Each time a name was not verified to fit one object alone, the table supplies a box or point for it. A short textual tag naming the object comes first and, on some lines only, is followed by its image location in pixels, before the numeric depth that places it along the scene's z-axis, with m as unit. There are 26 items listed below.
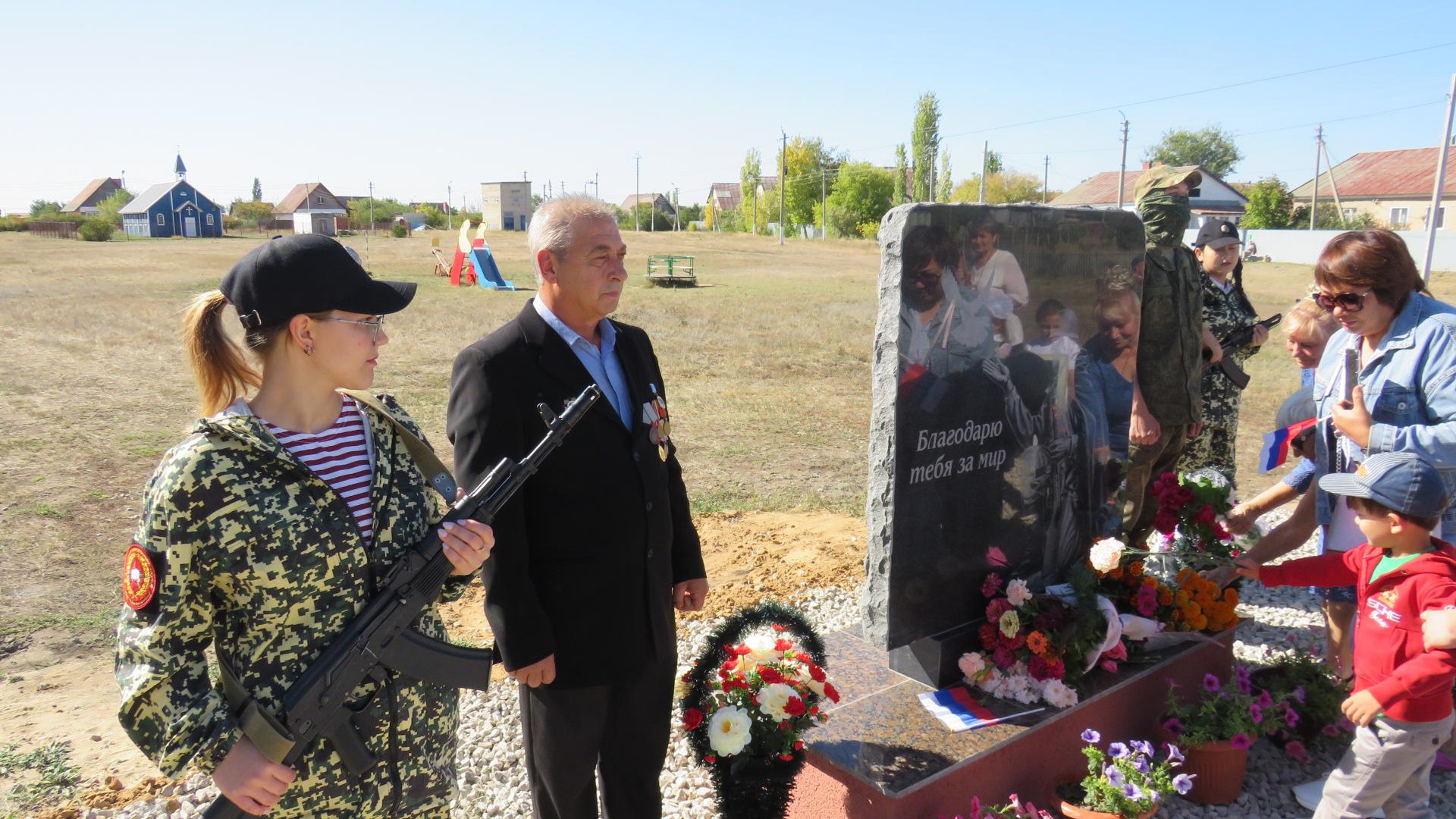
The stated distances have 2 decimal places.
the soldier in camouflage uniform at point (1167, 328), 4.75
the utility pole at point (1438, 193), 18.27
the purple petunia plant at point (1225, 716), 3.60
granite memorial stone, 3.47
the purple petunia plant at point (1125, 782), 3.19
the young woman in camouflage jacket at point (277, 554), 1.76
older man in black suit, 2.52
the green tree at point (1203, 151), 74.19
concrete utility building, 85.44
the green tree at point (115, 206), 68.50
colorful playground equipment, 27.73
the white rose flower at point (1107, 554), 3.93
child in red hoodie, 2.77
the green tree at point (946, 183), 67.62
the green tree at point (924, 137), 64.12
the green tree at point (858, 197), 70.50
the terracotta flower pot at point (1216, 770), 3.59
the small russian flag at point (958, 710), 3.43
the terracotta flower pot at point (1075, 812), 3.21
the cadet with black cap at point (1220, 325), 5.30
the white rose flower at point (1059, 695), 3.52
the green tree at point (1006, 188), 77.50
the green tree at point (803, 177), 75.38
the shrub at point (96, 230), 51.06
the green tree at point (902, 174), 65.94
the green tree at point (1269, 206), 53.12
